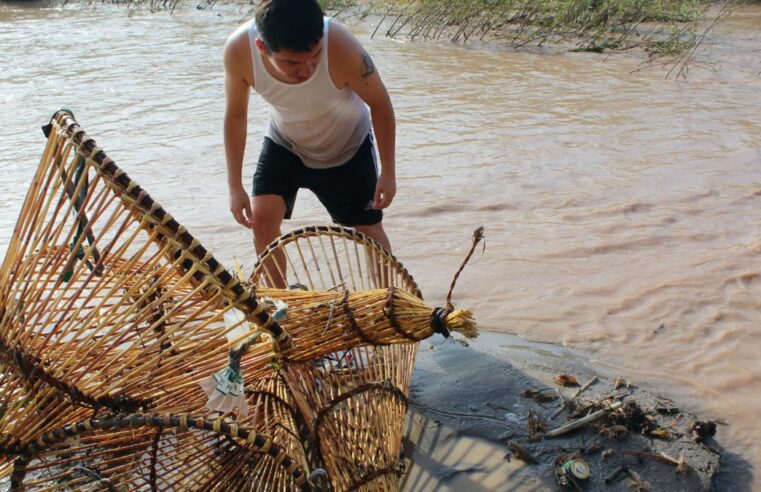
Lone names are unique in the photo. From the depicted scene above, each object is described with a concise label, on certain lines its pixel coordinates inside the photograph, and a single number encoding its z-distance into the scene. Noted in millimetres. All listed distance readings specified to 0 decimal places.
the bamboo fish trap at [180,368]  1528
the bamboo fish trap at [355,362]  1813
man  2451
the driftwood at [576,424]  2305
